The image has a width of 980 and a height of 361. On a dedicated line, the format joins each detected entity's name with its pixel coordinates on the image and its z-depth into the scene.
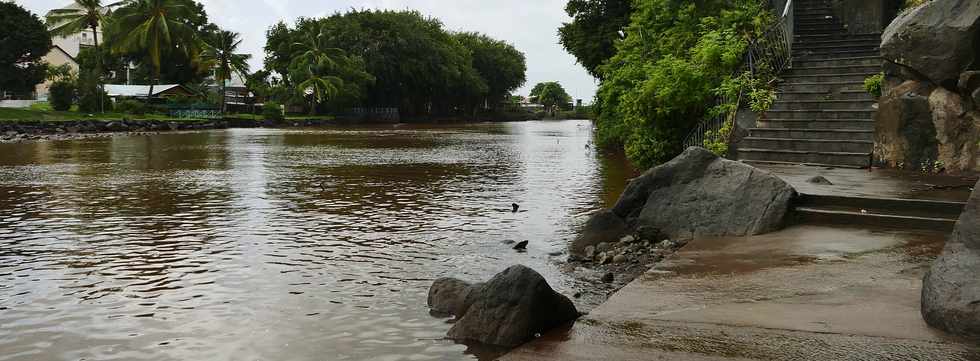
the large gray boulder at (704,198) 8.83
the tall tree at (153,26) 56.25
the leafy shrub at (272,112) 68.19
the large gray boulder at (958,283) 4.91
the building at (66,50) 79.88
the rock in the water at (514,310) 5.70
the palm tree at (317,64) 70.12
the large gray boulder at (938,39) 11.26
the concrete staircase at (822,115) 13.36
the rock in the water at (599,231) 9.51
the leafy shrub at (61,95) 54.91
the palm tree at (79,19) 56.69
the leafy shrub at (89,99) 55.78
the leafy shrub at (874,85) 14.02
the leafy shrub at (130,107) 59.30
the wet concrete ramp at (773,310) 4.85
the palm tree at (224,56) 67.50
